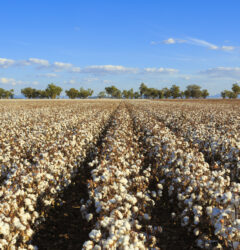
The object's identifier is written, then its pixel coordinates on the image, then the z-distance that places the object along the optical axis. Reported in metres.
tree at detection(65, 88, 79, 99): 193.75
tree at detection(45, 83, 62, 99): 176.50
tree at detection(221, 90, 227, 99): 186.38
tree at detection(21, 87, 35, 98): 180.62
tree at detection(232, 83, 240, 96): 173.35
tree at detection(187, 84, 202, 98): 190.75
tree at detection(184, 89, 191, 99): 193.75
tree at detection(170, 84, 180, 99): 194.50
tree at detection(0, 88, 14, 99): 176.50
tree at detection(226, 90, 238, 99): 179.25
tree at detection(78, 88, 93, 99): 198.23
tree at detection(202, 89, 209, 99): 193.30
